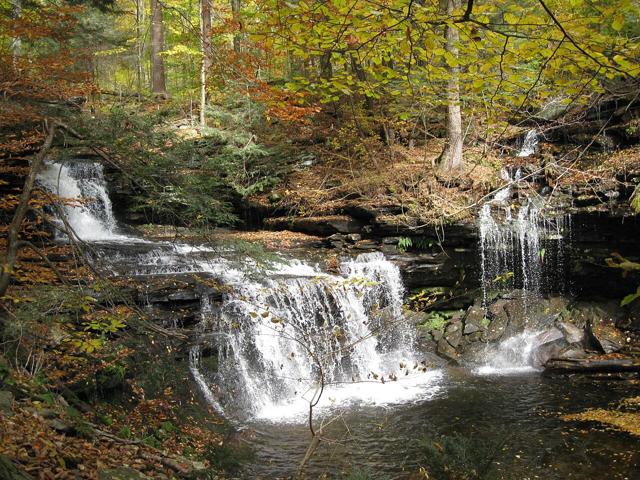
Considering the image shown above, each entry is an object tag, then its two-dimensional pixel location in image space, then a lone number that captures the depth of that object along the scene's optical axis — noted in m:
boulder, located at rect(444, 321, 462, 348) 11.29
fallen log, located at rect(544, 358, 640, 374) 9.35
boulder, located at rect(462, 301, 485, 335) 11.48
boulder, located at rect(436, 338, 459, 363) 10.85
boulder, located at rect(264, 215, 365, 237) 12.80
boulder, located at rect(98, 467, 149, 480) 3.87
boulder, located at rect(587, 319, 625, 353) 10.25
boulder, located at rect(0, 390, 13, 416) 4.11
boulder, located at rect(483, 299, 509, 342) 11.31
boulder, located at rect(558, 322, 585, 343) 10.50
